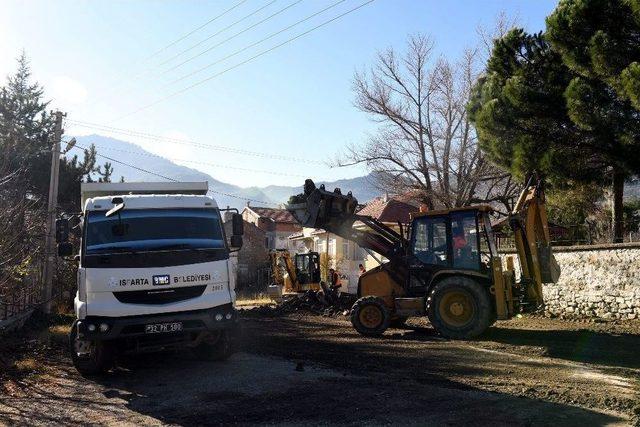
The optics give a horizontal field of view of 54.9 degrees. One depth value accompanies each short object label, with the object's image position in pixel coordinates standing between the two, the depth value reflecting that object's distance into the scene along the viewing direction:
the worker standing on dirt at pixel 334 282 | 24.51
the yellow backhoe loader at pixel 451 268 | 12.70
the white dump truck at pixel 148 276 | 8.81
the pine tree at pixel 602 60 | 14.54
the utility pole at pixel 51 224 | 19.84
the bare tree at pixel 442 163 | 26.58
